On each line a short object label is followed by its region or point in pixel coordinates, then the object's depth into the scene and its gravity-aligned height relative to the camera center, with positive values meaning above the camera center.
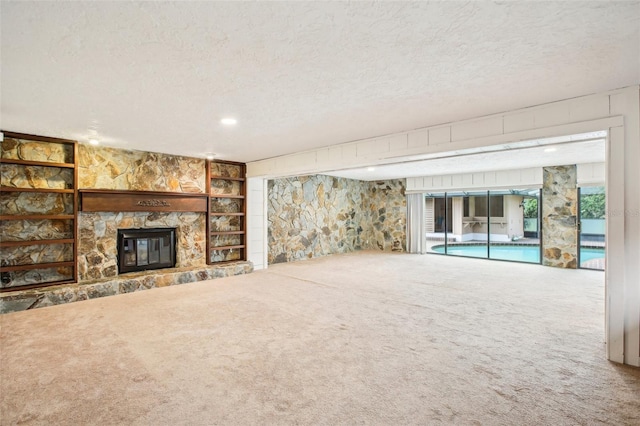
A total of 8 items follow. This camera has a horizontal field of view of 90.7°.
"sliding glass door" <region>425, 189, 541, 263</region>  13.70 -0.33
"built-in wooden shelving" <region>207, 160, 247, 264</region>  6.30 +0.02
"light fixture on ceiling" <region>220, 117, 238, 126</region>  3.56 +1.06
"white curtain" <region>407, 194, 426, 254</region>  9.21 -0.38
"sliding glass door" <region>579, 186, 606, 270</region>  6.98 -0.70
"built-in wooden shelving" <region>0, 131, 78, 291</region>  4.27 +0.04
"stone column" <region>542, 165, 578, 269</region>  6.74 -0.12
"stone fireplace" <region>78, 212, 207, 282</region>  4.91 -0.37
